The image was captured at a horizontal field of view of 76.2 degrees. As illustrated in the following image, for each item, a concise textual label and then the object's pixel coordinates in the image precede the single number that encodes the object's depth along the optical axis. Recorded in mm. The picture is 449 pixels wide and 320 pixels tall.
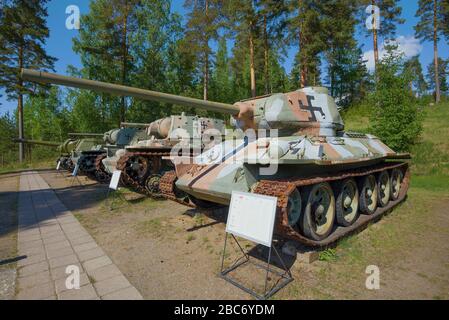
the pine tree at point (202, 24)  21484
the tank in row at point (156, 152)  9711
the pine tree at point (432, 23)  27453
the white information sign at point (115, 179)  8609
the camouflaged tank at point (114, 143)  12559
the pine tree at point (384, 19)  22327
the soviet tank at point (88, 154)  15242
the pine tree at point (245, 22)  20328
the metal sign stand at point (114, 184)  8641
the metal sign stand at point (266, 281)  3664
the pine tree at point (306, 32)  20609
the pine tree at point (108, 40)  23188
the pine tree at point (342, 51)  22047
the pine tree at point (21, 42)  19688
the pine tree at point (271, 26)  21688
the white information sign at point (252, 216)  3703
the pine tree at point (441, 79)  41694
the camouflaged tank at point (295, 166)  4633
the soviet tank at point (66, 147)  19059
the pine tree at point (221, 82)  34969
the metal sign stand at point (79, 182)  12816
